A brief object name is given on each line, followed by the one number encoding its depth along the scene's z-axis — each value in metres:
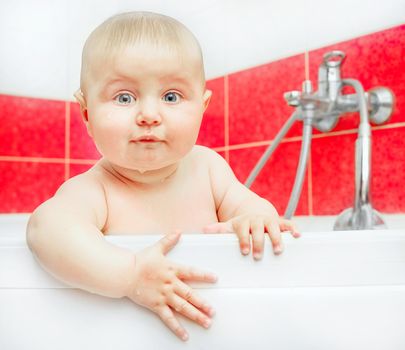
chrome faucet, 1.32
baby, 0.62
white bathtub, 0.63
